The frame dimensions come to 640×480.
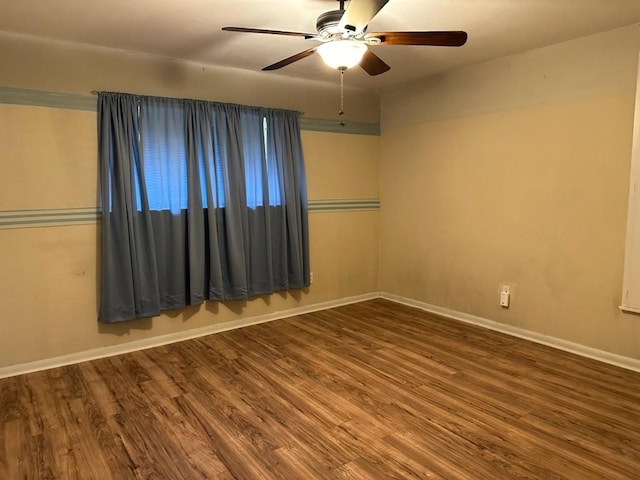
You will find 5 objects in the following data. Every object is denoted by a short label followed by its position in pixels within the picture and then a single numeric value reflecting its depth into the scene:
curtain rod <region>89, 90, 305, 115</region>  3.34
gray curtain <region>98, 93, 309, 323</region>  3.42
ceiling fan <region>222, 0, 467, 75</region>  2.15
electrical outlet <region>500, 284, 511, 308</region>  3.89
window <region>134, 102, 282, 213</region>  3.56
